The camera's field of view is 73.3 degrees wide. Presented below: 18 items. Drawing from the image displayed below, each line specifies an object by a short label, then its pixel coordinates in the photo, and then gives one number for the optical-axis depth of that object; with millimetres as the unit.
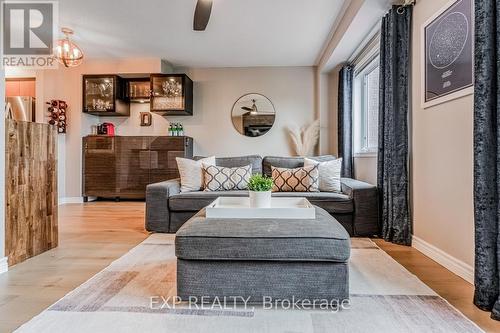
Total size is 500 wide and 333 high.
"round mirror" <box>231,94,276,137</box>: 6395
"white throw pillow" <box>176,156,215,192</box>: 3959
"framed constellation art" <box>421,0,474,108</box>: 2316
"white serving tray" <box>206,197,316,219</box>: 2109
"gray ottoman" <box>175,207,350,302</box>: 1763
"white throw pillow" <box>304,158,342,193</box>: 3896
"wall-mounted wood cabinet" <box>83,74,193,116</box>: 5922
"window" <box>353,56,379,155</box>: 4629
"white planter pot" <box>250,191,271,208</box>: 2324
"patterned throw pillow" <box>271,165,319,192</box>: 3928
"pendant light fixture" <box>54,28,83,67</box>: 4602
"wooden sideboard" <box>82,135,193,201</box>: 5953
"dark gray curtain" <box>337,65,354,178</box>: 5270
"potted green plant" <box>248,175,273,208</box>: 2326
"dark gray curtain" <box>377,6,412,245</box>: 3201
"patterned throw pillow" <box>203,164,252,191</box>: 3969
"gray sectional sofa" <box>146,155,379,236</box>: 3482
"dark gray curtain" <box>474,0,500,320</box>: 1738
